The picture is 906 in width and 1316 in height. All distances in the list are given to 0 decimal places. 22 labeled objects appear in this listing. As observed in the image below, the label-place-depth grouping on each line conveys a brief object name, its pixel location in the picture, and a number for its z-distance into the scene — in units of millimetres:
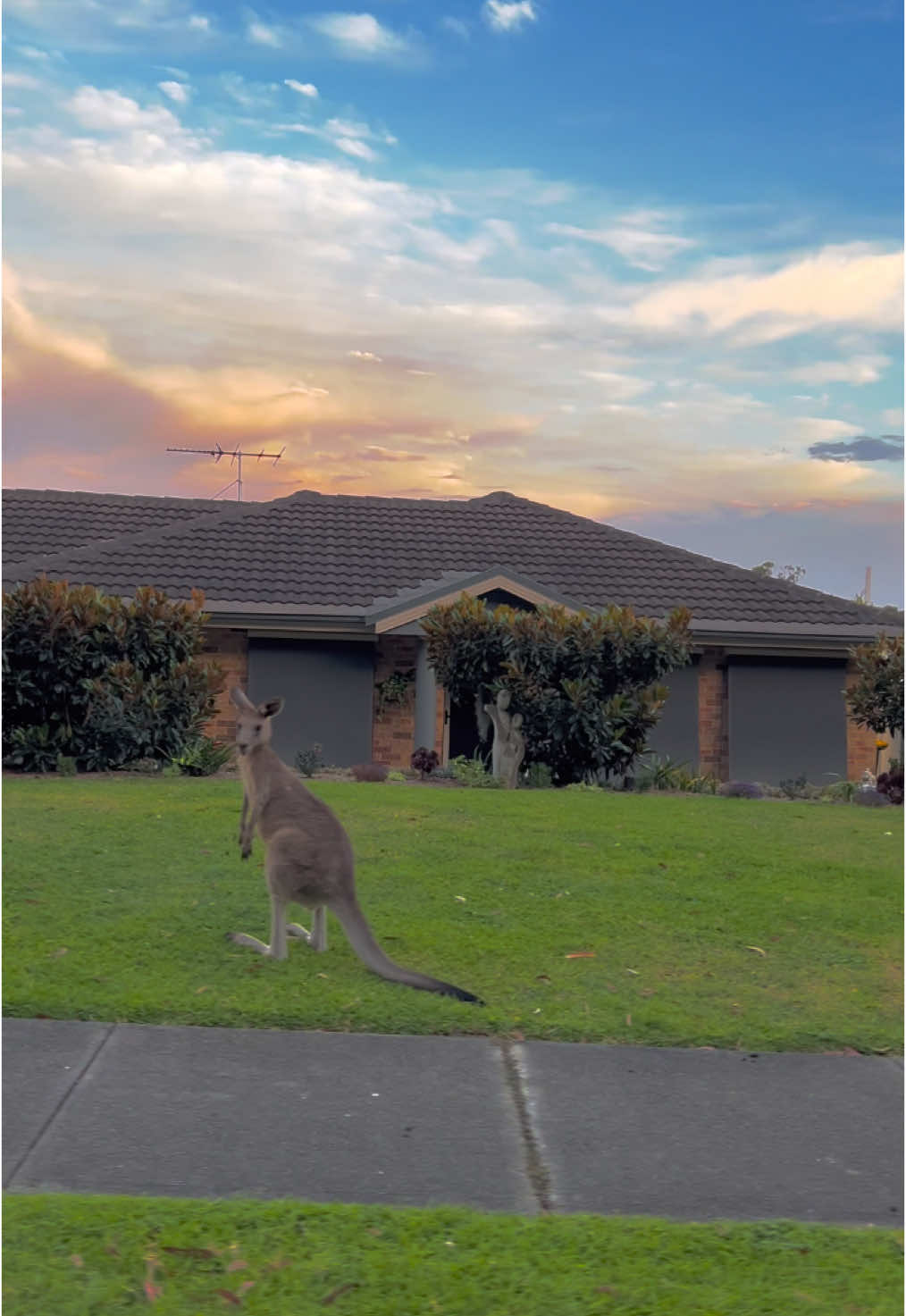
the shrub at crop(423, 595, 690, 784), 14953
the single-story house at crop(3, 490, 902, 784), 18484
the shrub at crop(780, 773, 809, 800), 16812
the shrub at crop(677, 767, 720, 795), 15992
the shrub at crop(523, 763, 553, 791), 15023
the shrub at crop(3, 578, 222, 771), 13469
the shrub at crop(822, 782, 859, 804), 16047
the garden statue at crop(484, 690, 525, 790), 15094
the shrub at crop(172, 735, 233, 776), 13305
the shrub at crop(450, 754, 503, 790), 14875
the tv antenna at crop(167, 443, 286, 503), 19625
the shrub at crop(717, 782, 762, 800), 15052
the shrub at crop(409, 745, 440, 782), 14758
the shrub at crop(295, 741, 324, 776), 15688
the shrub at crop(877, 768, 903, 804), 14680
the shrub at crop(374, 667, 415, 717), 18828
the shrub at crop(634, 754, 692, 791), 15657
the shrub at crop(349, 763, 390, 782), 14008
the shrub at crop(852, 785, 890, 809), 14945
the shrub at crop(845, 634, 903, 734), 17250
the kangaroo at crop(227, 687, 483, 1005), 6020
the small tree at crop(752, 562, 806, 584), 34625
